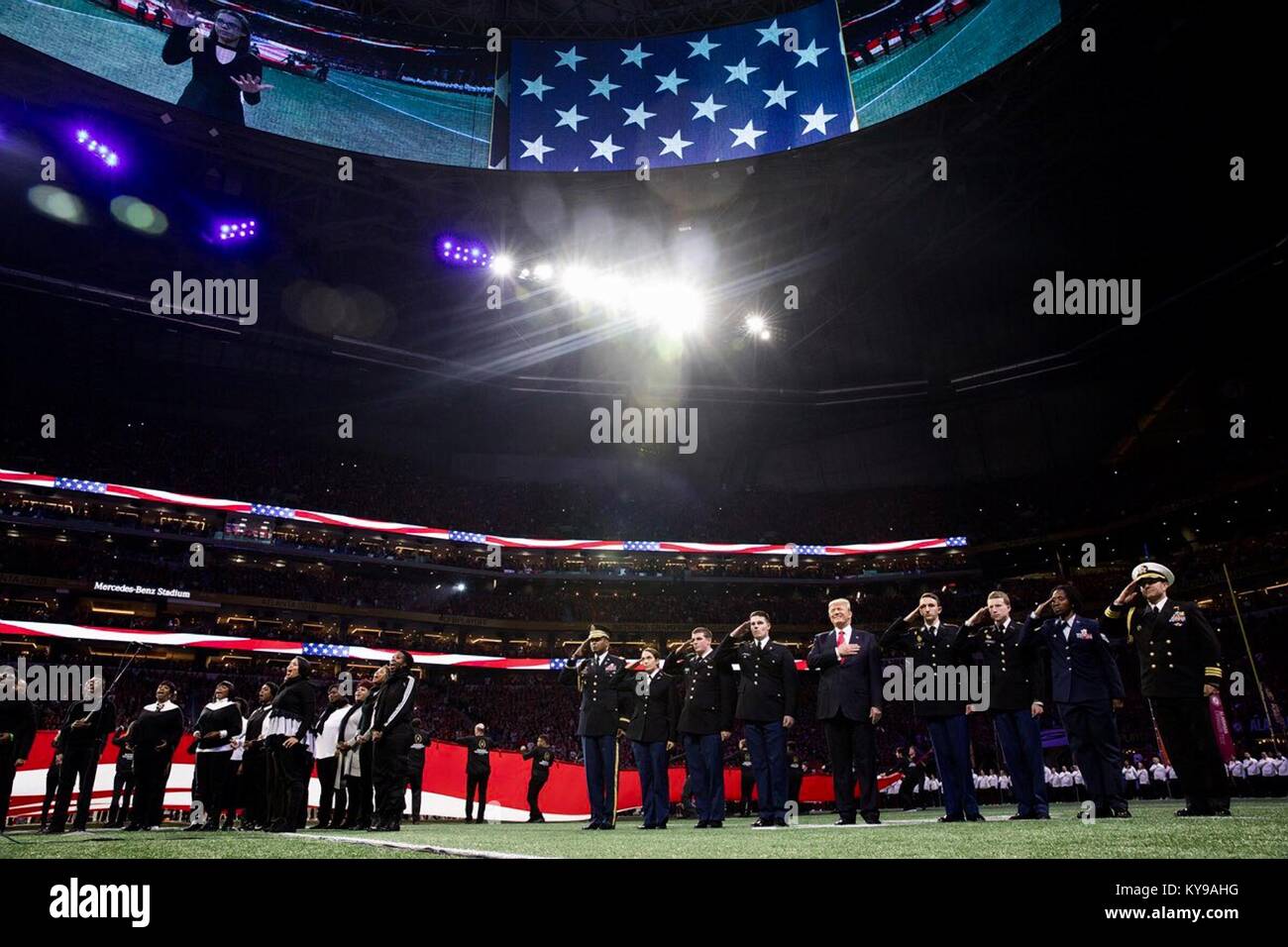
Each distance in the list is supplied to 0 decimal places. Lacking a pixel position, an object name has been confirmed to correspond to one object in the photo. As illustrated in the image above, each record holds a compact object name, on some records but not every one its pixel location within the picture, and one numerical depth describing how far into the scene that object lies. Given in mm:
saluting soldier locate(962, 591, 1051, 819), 7043
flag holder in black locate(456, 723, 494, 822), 15400
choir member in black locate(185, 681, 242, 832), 9531
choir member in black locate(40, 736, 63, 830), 10353
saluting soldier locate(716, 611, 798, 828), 7654
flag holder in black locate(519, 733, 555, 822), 16156
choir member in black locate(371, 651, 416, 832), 8688
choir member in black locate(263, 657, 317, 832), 8703
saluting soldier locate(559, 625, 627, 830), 8875
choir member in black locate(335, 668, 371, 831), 9297
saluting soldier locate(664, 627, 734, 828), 8461
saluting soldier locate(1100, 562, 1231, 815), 6352
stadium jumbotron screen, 20625
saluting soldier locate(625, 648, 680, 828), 8922
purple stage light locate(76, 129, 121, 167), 22250
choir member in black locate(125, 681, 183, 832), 9719
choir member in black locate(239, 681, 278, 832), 9359
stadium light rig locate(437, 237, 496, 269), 26875
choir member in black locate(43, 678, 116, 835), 9844
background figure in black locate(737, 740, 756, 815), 15909
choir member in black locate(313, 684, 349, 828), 10461
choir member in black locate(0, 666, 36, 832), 7750
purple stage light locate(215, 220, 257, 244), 25516
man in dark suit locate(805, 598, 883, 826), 7324
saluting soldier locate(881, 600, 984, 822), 7238
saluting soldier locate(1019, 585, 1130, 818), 6977
